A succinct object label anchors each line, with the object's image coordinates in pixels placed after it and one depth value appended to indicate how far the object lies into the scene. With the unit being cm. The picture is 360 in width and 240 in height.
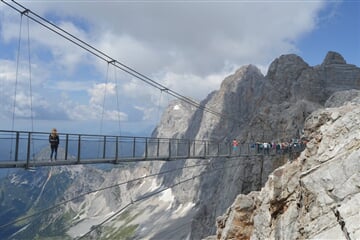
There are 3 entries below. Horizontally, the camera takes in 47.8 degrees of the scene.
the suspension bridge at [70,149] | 1378
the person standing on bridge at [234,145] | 3139
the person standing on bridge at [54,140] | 1585
